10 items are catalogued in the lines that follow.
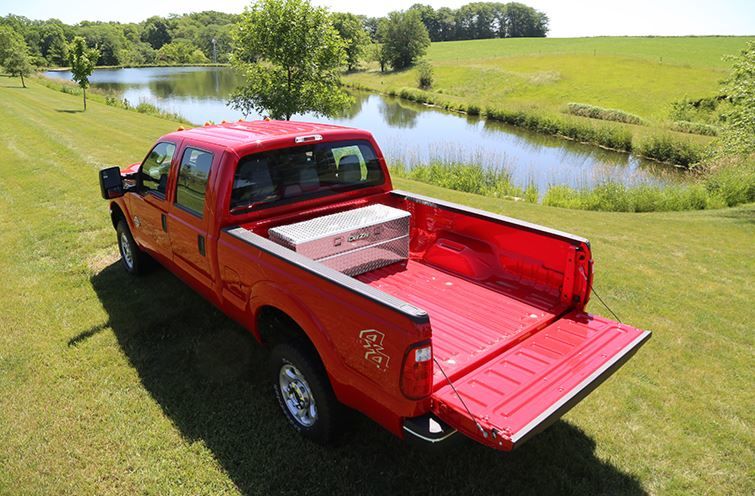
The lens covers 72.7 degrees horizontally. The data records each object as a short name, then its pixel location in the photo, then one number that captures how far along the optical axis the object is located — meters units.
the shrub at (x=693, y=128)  32.28
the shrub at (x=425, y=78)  63.91
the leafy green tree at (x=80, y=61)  28.49
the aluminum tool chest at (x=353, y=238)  4.30
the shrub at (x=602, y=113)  37.59
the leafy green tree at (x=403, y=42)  80.83
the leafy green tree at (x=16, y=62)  40.72
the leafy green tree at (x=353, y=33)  52.12
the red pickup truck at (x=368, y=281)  2.94
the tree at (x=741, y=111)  13.14
